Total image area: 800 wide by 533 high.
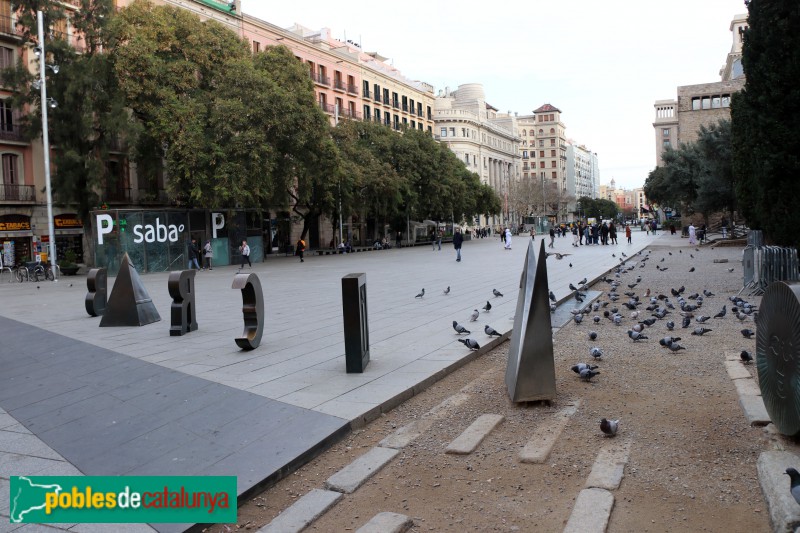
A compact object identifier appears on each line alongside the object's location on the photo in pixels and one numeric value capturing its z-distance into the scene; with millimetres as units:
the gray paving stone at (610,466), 3865
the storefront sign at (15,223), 32966
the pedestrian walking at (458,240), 29866
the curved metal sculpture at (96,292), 12289
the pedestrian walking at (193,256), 28422
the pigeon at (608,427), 4629
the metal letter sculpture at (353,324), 6668
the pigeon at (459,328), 8742
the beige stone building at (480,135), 95500
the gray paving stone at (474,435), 4559
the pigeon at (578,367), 6199
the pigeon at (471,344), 7793
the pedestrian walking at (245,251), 30252
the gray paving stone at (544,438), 4348
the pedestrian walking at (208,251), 30223
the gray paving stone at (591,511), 3316
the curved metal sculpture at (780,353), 3814
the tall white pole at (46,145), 25469
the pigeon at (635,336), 8148
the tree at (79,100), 29812
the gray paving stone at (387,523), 3385
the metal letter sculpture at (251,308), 8156
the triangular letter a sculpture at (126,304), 10781
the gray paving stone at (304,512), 3504
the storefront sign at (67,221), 35125
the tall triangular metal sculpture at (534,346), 5418
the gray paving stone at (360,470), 4027
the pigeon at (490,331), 8688
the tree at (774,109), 12000
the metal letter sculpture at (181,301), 9695
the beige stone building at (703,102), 65188
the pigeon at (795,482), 2859
